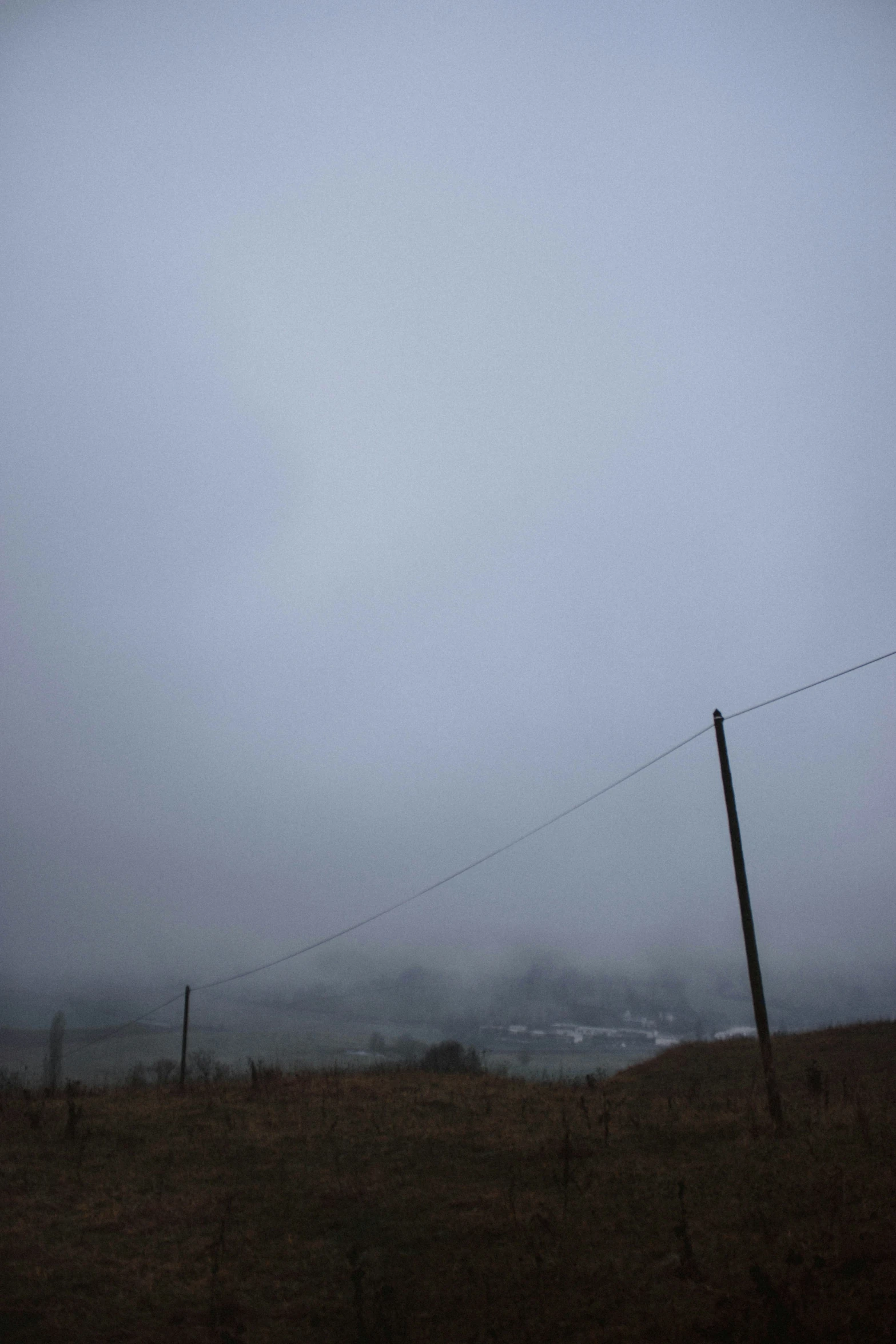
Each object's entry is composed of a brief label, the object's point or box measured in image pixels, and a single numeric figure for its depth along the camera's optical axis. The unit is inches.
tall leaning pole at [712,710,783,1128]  657.0
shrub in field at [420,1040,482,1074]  1496.1
